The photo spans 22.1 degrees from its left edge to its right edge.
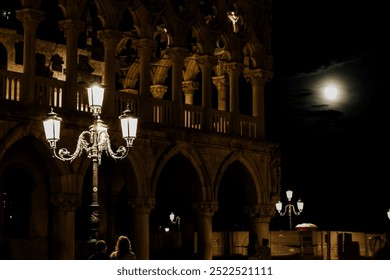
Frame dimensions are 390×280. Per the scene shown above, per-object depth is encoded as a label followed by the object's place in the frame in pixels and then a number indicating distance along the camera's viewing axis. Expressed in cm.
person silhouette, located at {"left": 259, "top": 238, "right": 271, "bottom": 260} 2342
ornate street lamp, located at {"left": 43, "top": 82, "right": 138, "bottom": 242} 1769
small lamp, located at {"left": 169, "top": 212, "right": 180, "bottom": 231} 3686
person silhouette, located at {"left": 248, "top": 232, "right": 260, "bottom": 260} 2527
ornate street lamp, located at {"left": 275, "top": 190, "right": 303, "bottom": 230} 3309
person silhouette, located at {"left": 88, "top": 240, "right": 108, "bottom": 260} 1581
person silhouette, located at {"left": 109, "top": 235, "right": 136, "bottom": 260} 1590
